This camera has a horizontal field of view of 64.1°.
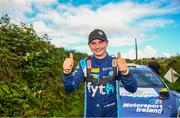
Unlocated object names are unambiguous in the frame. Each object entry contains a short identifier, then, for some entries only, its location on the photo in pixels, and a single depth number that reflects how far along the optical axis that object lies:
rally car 3.30
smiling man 1.83
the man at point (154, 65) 6.17
